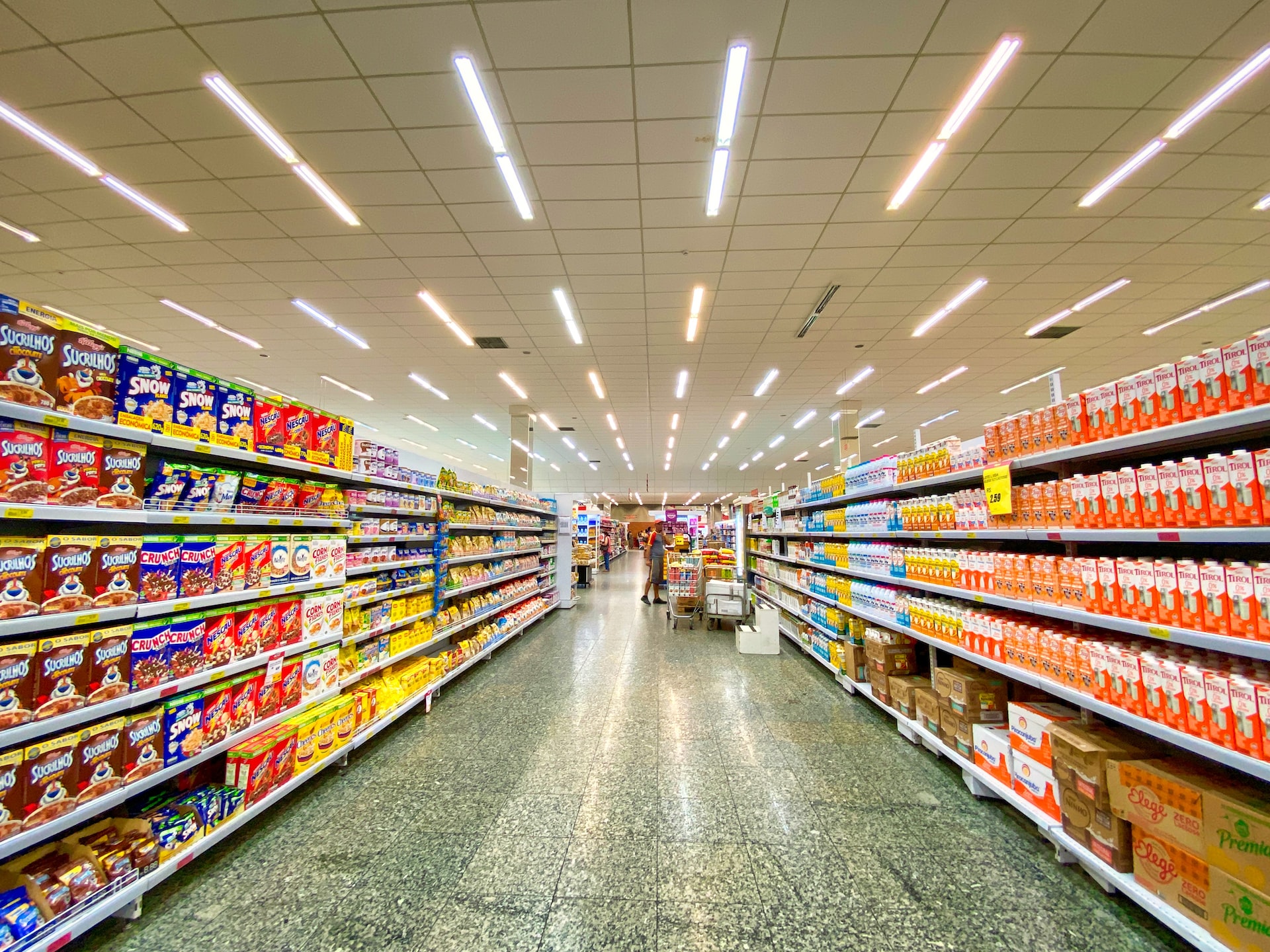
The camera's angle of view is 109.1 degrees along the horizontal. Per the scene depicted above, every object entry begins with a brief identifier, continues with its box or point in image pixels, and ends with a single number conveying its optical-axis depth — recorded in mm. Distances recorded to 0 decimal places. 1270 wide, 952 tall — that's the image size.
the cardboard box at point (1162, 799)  1463
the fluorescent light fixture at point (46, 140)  3234
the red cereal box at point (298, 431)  2537
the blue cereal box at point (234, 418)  2205
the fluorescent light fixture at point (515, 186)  3645
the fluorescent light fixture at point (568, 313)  5625
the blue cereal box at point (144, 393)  1824
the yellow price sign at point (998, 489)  2338
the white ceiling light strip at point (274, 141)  3047
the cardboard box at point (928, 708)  2818
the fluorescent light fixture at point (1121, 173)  3498
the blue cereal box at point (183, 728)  1857
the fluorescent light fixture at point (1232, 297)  5480
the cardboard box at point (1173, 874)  1434
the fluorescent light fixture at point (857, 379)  8430
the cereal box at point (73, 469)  1588
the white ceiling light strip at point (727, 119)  2814
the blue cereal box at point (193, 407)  2020
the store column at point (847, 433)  10516
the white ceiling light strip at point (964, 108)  2781
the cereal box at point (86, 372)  1647
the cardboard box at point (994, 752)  2250
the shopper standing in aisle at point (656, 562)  9625
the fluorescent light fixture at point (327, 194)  3758
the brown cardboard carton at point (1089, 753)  1745
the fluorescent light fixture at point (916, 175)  3514
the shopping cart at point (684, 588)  7367
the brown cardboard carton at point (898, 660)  3451
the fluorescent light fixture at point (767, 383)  8364
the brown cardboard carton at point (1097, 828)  1675
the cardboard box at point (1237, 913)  1282
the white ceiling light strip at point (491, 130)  2908
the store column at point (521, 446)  10648
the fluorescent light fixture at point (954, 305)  5480
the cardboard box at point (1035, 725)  2053
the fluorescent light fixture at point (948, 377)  8398
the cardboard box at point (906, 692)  3104
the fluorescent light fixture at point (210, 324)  6105
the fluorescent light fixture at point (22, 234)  4414
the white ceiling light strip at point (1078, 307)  5516
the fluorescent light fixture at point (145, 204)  3918
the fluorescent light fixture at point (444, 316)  5742
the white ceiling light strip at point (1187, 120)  2902
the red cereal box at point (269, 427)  2389
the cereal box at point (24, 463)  1470
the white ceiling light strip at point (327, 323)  5996
